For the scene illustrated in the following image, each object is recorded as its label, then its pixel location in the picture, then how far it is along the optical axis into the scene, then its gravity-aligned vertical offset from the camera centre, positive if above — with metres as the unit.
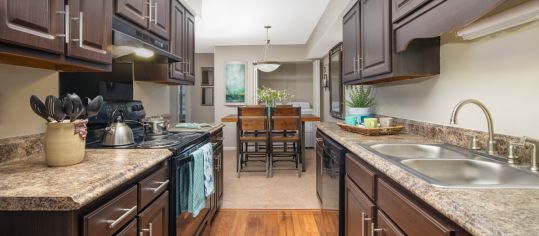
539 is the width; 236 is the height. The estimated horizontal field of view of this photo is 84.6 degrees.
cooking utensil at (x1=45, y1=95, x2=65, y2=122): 1.11 +0.03
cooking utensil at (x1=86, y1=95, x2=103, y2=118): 1.31 +0.04
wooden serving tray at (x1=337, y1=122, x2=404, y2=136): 2.06 -0.10
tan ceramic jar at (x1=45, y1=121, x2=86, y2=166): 1.13 -0.11
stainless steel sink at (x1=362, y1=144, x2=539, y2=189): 1.00 -0.21
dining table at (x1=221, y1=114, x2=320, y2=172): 4.39 -0.06
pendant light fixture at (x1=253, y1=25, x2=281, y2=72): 5.34 +0.94
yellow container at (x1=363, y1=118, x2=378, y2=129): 2.20 -0.05
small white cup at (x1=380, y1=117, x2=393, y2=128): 2.27 -0.05
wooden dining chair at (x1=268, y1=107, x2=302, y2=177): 4.34 -0.12
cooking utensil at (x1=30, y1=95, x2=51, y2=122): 1.10 +0.03
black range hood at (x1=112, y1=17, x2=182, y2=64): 1.57 +0.43
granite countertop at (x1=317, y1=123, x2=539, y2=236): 0.59 -0.21
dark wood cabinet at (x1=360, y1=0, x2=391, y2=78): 1.88 +0.55
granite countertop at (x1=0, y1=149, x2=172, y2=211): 0.79 -0.21
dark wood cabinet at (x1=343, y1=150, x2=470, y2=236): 0.85 -0.35
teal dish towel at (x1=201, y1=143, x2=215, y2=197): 2.12 -0.40
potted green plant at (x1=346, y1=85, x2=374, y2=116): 2.84 +0.12
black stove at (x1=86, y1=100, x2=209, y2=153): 1.73 -0.14
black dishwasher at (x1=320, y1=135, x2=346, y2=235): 1.97 -0.48
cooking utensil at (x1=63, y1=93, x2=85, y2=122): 1.15 +0.03
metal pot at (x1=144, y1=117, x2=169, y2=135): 2.22 -0.08
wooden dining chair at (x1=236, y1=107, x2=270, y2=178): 4.33 -0.14
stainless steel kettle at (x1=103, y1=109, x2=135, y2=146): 1.64 -0.11
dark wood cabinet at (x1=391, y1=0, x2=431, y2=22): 1.49 +0.60
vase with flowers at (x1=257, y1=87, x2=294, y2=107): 4.81 +0.32
